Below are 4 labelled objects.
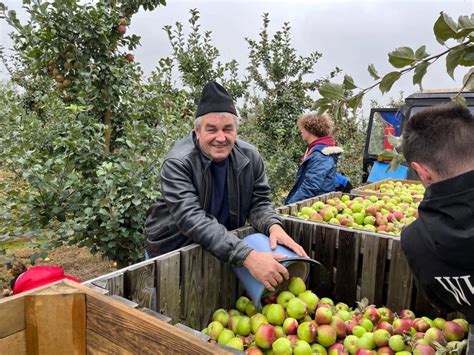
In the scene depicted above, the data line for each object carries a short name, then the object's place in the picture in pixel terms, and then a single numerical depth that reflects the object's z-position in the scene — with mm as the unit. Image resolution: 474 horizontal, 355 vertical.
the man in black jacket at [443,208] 1233
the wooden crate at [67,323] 1021
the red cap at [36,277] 1759
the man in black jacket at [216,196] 1794
